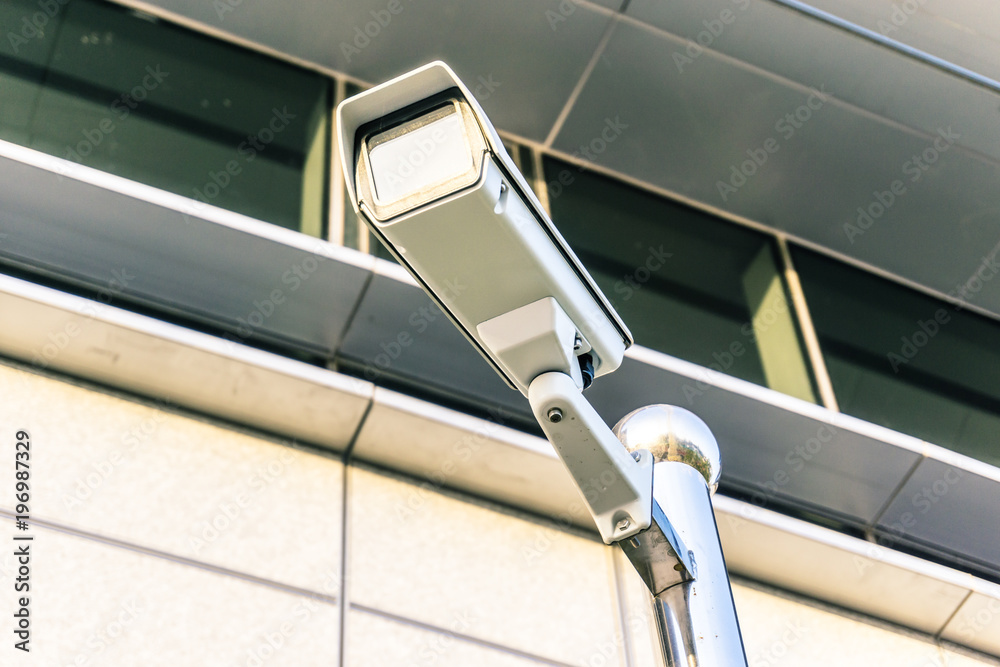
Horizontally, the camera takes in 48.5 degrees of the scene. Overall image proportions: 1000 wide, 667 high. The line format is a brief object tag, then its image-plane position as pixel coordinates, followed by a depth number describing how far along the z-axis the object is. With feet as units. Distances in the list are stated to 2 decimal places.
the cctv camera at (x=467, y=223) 5.15
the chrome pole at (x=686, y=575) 5.35
